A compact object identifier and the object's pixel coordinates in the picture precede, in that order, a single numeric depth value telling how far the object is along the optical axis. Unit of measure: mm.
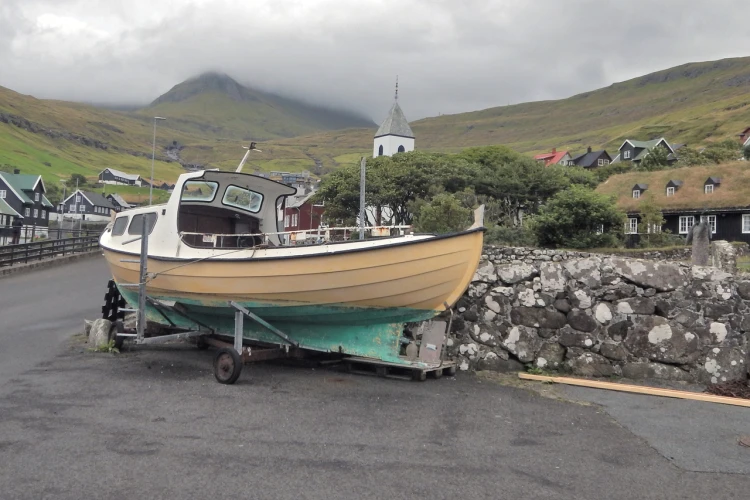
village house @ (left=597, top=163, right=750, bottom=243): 36031
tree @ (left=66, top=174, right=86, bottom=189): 122312
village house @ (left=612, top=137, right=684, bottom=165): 102312
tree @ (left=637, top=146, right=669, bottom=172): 73250
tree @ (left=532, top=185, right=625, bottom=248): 22000
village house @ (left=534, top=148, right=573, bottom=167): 113194
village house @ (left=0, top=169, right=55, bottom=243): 74125
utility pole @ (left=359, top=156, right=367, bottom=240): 7470
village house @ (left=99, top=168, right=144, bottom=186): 135125
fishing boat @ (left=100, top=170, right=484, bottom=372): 7332
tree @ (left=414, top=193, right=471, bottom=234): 22031
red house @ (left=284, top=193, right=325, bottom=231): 51344
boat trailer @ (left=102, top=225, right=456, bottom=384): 7711
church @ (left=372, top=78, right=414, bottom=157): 75250
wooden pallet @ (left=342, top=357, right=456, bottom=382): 7746
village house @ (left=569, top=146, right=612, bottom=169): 105812
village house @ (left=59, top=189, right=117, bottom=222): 94188
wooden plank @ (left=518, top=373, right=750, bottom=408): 6980
